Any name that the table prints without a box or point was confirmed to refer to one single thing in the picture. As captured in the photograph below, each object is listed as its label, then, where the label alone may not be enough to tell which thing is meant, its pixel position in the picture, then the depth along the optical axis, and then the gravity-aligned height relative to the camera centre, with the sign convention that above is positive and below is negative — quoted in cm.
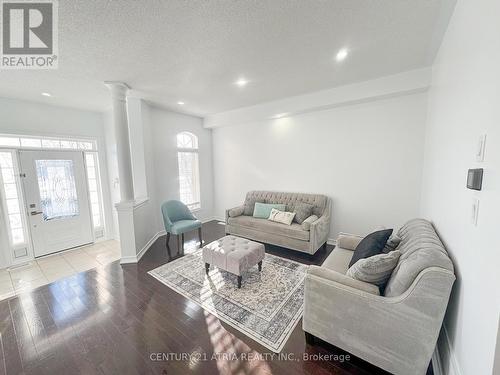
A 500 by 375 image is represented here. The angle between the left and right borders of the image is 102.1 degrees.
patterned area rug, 195 -152
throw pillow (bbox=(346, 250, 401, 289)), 156 -82
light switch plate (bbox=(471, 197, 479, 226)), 107 -27
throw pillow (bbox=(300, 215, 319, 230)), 324 -94
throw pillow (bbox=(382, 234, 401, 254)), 210 -87
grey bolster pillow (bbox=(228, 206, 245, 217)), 415 -94
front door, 362 -56
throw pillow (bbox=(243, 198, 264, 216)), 433 -86
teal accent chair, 355 -99
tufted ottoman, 247 -113
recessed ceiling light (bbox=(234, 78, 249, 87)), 302 +129
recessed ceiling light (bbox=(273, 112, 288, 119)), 405 +102
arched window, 486 -6
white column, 309 +49
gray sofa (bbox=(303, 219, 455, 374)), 127 -102
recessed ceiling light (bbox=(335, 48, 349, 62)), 226 +126
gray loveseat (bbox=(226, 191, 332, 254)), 325 -108
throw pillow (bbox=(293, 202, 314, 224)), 368 -86
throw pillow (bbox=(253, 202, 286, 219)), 402 -87
